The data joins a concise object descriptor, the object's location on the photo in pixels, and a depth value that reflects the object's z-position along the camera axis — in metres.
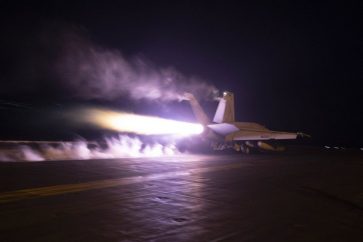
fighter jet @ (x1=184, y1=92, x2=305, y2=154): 38.72
